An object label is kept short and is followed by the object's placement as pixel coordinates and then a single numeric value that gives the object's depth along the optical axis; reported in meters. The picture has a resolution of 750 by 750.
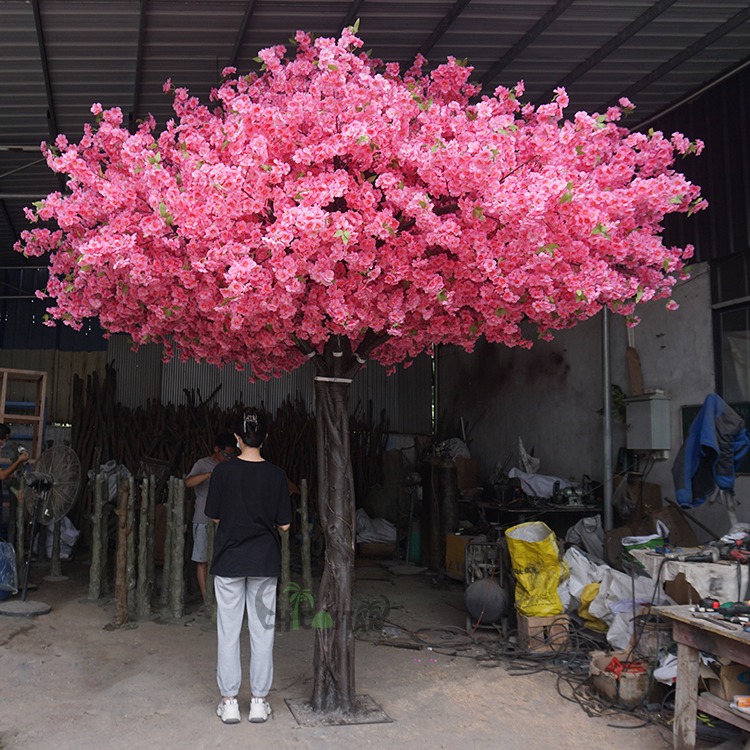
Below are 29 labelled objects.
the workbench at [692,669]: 4.40
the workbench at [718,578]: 5.44
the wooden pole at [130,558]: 7.56
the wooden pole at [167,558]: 7.84
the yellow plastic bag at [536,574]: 6.85
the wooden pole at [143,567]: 7.66
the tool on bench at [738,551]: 5.48
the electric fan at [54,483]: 8.27
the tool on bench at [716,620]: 4.40
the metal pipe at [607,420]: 8.45
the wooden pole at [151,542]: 7.82
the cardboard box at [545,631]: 6.76
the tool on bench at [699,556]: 5.59
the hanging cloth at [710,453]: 6.25
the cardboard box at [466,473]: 12.02
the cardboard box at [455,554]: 9.11
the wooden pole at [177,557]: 7.64
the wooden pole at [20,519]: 9.01
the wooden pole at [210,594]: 7.57
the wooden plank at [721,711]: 4.36
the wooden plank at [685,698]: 4.62
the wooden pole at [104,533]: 8.52
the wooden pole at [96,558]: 8.41
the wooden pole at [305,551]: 7.56
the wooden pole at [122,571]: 7.39
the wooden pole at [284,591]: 7.49
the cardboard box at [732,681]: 4.63
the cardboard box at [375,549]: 11.60
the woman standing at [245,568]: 4.93
